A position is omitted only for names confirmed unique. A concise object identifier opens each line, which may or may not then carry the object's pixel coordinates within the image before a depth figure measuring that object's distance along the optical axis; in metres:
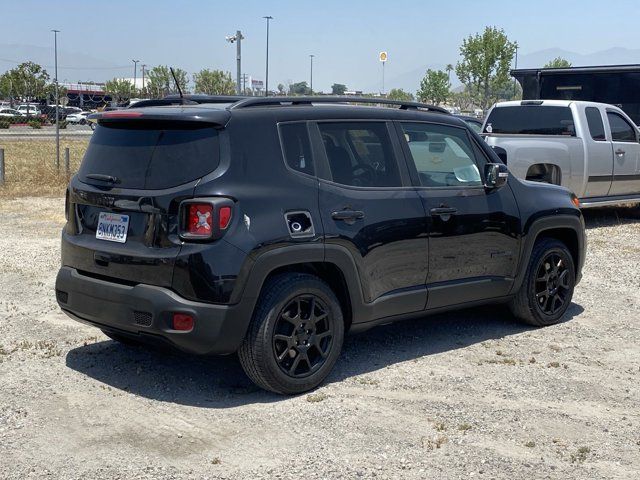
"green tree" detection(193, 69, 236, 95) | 60.50
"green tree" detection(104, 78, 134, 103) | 80.72
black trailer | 16.36
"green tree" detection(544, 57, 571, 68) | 74.94
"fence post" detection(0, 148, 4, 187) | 16.80
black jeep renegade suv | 4.97
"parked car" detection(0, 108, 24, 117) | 63.78
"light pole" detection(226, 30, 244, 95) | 25.28
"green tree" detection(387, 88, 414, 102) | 71.41
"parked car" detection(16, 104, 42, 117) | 62.41
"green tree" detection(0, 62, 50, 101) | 70.88
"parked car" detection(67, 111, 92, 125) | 61.02
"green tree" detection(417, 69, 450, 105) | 70.75
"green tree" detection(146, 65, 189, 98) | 69.69
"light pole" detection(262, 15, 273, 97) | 43.84
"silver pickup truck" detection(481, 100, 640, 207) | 12.19
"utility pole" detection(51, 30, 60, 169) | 17.81
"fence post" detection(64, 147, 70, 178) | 17.69
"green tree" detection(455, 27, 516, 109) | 53.91
